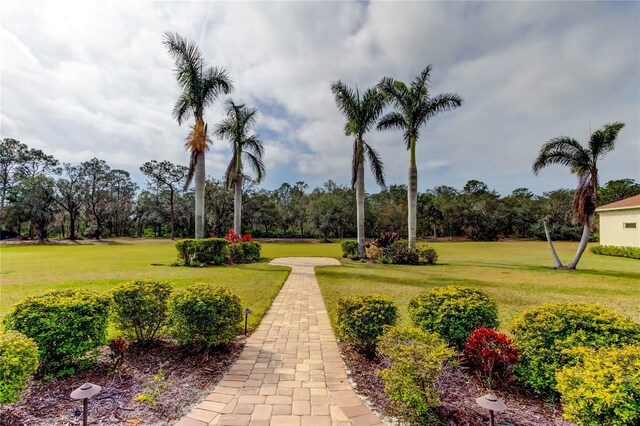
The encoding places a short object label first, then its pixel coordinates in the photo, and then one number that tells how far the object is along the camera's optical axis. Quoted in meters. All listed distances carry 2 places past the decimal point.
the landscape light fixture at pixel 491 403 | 2.00
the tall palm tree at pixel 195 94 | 12.95
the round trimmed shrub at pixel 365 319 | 3.85
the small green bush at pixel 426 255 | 15.43
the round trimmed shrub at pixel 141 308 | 3.94
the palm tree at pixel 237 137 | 17.78
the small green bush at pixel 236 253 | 14.88
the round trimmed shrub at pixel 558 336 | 2.80
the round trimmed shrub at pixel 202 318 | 3.76
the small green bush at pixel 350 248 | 17.72
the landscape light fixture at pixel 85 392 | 2.10
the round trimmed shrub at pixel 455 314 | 3.65
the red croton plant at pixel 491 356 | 3.01
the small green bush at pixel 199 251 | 13.16
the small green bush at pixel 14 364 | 2.30
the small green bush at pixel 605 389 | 1.87
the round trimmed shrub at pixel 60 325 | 3.05
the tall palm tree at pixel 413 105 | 15.43
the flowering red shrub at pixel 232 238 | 15.85
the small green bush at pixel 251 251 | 15.58
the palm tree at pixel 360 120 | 15.62
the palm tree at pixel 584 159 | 12.55
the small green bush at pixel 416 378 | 2.54
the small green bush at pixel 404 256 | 15.20
